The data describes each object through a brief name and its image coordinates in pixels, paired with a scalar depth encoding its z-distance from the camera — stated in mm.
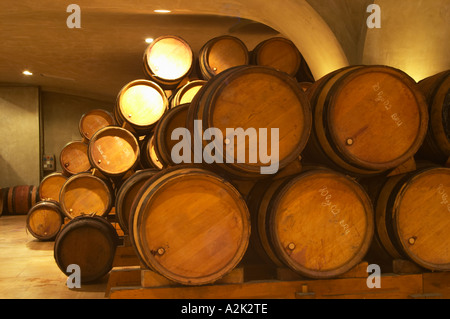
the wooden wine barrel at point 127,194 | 4484
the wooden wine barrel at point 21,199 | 10641
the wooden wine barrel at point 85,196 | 5930
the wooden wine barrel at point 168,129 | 3488
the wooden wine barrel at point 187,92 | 5055
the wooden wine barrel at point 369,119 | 2240
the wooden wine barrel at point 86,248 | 3973
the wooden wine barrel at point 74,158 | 8070
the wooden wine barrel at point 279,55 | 5516
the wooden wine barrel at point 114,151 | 5633
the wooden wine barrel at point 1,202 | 10376
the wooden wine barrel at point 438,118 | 2432
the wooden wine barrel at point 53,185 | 8438
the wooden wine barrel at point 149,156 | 5254
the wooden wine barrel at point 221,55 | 5492
